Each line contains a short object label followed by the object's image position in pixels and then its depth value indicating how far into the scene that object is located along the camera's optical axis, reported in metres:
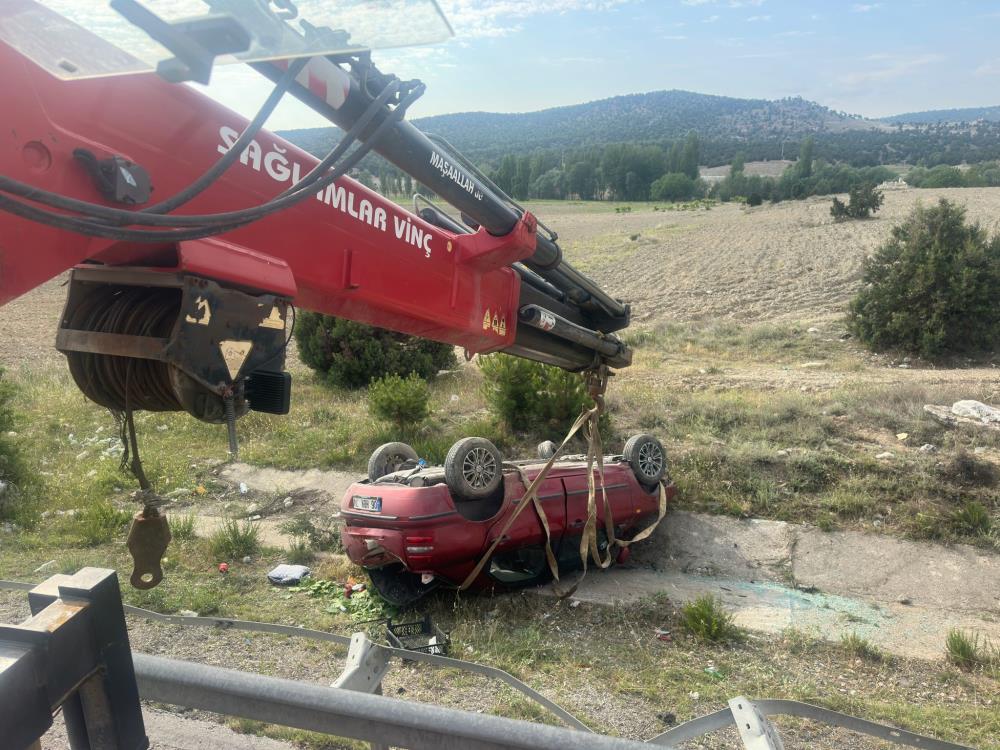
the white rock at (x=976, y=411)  8.83
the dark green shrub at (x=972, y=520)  6.91
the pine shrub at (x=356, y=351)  12.48
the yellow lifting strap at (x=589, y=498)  5.63
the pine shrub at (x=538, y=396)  9.62
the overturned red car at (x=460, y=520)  5.57
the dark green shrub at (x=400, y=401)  9.73
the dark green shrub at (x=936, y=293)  15.57
